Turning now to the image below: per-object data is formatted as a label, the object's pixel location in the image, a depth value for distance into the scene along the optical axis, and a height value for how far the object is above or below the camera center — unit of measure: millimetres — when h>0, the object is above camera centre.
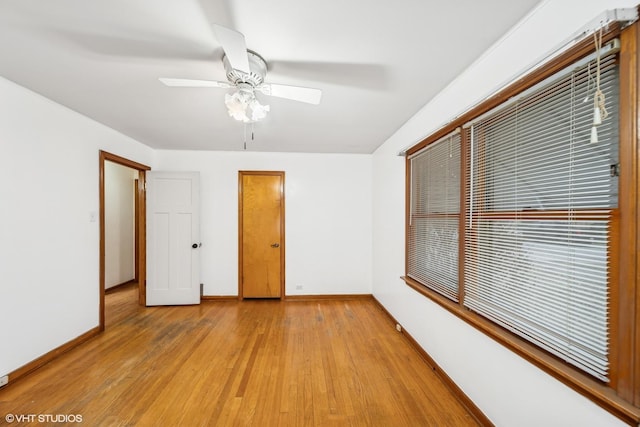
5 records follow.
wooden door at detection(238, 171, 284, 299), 3859 -346
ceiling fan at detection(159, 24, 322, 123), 1485 +799
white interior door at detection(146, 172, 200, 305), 3557 -393
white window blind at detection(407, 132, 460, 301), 1907 -42
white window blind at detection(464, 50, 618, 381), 957 -20
